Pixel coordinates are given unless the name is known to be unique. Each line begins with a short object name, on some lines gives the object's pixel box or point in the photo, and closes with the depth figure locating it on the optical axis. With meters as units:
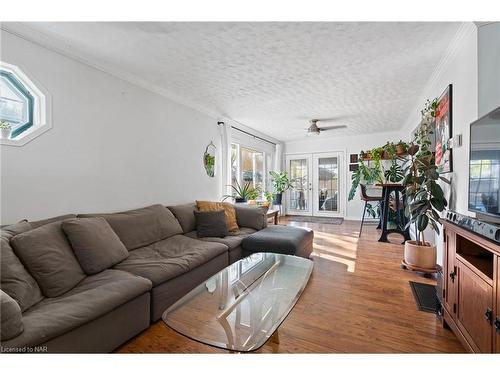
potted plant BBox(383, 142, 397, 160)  4.05
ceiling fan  4.83
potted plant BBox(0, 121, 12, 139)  1.88
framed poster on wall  2.42
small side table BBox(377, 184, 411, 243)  4.39
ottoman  2.96
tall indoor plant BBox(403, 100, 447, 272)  2.58
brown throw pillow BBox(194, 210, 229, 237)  3.19
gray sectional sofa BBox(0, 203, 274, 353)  1.28
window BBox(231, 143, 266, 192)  5.46
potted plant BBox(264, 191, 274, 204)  5.94
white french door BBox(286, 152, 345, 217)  7.00
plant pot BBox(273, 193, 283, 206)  6.71
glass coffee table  1.28
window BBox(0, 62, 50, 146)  1.98
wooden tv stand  1.20
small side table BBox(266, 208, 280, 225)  4.79
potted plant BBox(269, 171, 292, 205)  6.92
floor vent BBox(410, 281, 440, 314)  2.16
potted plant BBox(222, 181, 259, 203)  4.85
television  1.37
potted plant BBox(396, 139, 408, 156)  3.73
